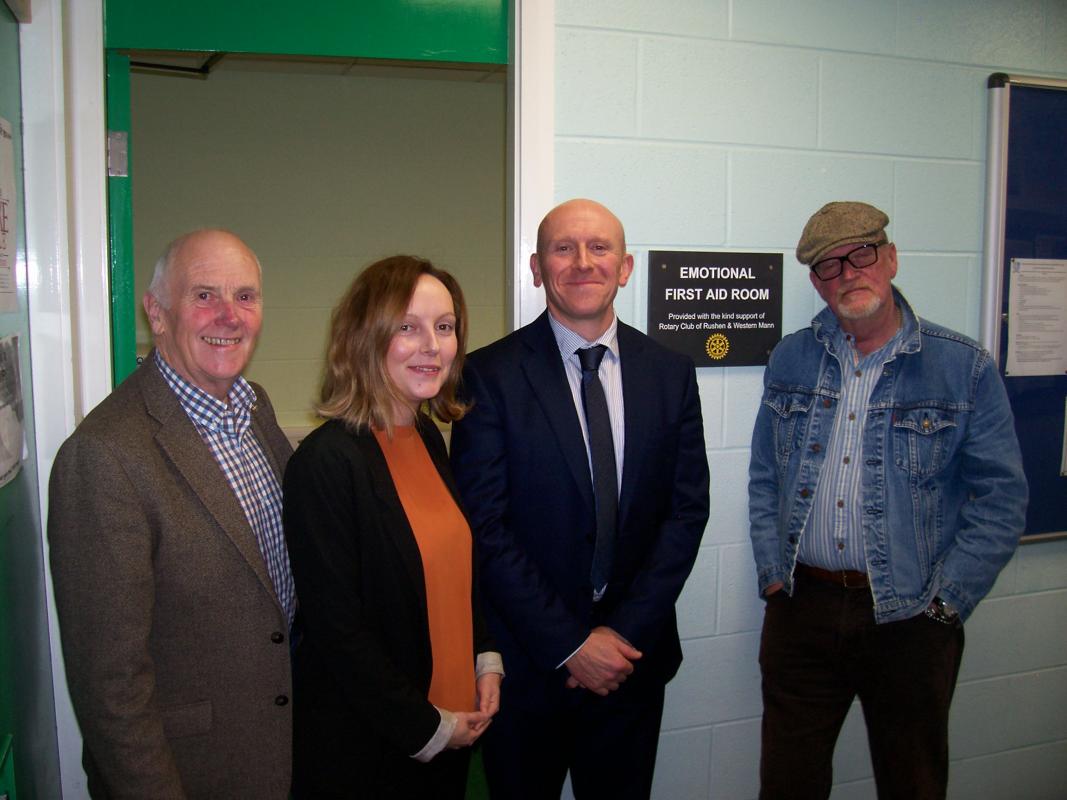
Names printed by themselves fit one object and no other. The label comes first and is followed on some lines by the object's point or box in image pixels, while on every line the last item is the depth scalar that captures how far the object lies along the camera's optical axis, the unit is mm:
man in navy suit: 1651
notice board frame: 2305
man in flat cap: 1865
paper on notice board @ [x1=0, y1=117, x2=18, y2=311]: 1462
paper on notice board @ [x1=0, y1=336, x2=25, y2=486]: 1431
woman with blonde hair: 1341
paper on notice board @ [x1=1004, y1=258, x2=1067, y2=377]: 2352
